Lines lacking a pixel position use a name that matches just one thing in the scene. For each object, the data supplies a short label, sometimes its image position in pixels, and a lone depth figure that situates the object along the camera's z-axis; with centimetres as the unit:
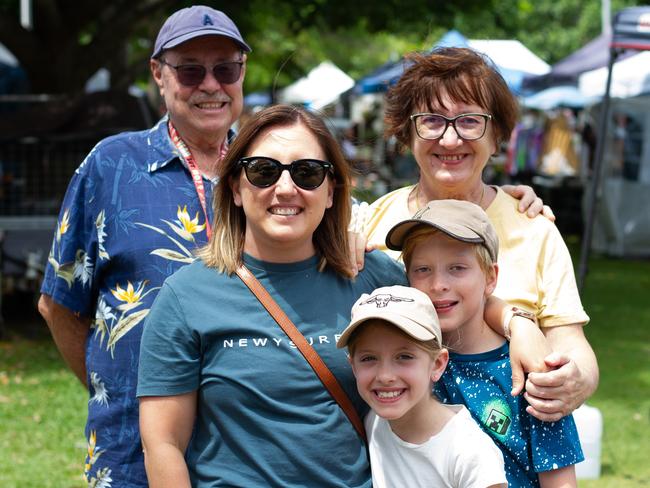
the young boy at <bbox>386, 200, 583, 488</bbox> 269
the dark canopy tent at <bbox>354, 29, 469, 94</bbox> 1391
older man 330
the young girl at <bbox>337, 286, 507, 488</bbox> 249
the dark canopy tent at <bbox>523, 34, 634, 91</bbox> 1365
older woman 296
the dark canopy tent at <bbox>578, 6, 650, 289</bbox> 840
